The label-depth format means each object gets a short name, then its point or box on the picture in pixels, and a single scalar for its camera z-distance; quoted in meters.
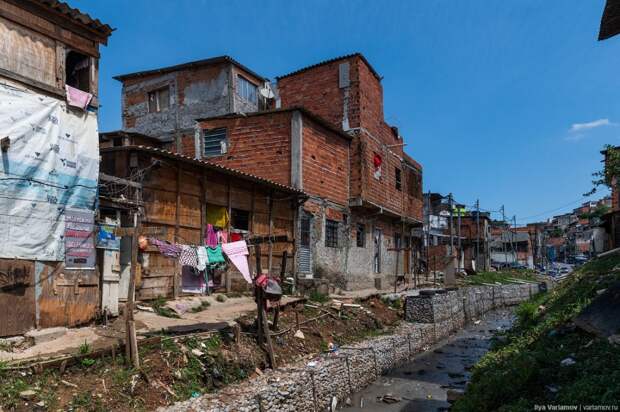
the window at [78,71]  9.24
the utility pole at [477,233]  39.17
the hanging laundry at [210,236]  12.53
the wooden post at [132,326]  7.11
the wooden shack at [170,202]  10.31
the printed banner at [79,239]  8.40
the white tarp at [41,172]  7.52
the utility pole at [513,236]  49.76
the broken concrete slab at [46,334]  7.31
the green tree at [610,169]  16.50
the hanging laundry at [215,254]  9.75
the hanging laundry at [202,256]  9.55
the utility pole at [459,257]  38.12
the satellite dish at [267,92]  23.77
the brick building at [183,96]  21.50
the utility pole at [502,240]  48.08
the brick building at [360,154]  19.34
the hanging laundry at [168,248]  8.88
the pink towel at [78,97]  8.68
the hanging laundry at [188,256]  9.29
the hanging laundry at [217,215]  12.91
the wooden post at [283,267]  12.02
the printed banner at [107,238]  8.97
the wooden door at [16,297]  7.25
